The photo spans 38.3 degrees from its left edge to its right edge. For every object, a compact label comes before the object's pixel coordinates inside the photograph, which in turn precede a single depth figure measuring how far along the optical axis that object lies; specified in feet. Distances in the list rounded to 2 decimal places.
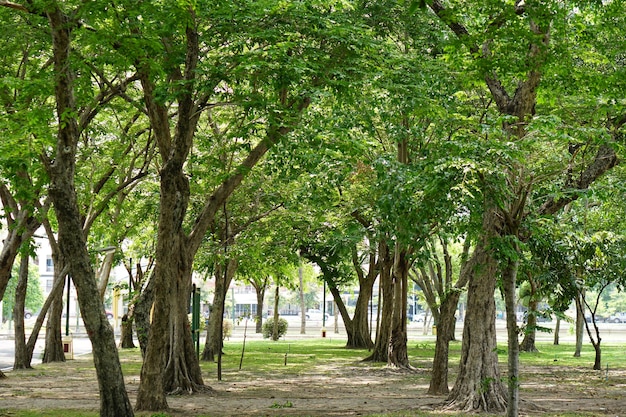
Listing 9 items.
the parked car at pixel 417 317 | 380.13
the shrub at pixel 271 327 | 169.27
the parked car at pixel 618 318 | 399.75
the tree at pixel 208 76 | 45.44
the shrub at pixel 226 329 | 131.23
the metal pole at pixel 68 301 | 107.34
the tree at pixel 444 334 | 56.39
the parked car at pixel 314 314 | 407.23
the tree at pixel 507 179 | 36.11
